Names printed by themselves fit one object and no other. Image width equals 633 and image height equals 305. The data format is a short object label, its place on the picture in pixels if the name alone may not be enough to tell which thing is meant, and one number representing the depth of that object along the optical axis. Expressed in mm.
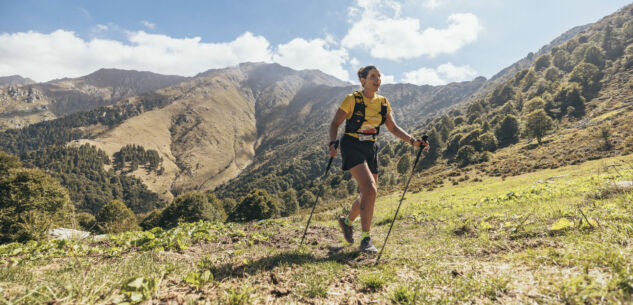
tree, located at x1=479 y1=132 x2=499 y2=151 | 71688
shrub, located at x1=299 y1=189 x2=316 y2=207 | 88825
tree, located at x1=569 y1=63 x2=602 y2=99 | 87219
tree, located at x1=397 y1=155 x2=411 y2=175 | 69875
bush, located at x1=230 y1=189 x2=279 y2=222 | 51344
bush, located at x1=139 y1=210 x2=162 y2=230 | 62612
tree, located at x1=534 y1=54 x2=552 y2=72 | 141800
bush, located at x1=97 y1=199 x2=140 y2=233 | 43125
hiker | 4945
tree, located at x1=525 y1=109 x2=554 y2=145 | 59000
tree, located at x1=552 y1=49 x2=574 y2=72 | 125438
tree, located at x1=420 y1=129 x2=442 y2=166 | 84125
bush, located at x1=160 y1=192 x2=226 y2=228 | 46250
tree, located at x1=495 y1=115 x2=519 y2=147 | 76181
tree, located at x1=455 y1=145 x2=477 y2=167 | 63594
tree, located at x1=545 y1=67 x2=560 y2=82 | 110125
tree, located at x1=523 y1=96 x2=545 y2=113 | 82000
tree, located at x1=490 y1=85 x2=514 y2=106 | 125250
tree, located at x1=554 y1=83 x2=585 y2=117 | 75250
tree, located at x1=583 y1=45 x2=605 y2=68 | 104812
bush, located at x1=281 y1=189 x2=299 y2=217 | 72550
